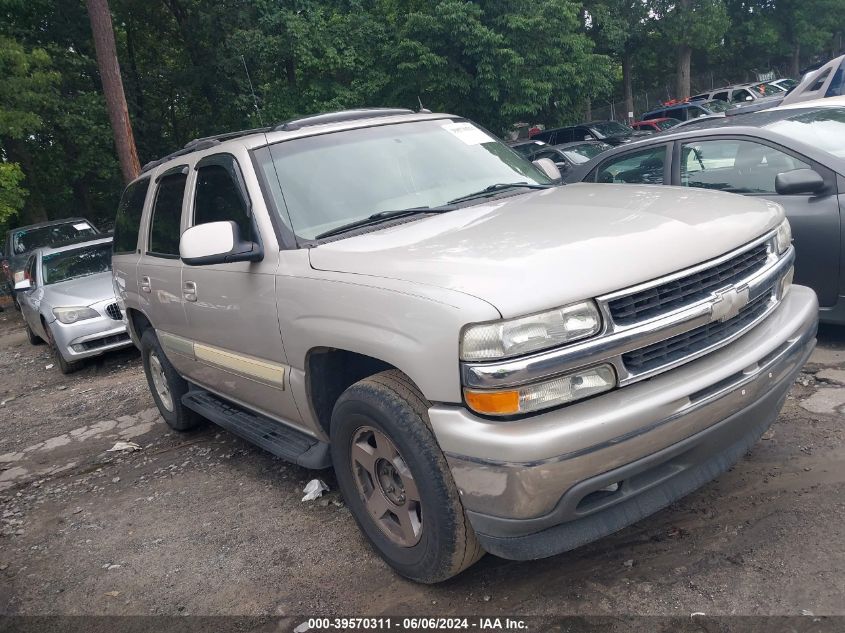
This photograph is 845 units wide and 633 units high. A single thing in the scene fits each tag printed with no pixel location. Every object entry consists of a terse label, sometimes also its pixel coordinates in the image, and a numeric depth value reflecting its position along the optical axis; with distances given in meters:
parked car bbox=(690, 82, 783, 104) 24.68
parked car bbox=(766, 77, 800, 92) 26.63
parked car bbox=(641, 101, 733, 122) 20.70
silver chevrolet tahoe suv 2.36
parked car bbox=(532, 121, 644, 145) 17.73
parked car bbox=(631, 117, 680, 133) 20.03
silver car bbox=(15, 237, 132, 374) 8.24
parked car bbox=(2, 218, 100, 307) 13.57
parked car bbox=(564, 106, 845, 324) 4.68
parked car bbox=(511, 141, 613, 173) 14.18
